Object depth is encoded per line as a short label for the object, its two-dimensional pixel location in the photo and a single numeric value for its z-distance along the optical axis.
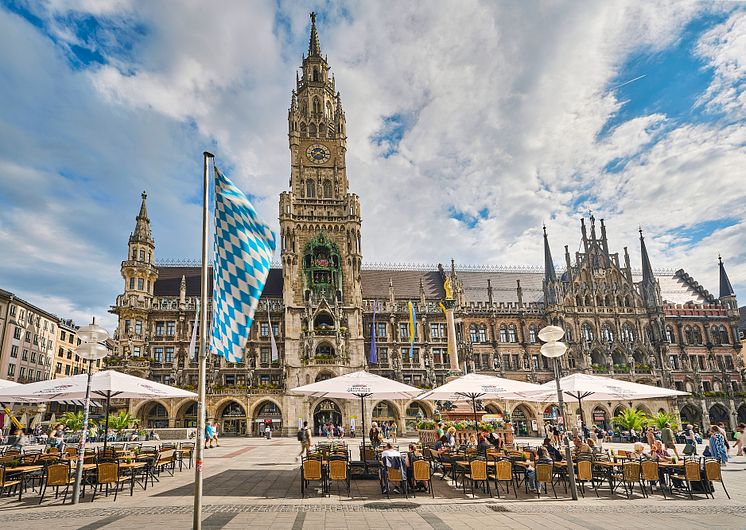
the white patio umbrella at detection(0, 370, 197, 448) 16.66
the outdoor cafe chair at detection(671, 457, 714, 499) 14.32
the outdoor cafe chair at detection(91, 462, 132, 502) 13.87
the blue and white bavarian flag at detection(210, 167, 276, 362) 10.23
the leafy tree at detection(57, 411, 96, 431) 37.34
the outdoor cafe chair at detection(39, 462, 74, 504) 13.39
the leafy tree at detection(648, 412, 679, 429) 37.97
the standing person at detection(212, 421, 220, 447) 34.77
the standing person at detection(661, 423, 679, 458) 21.52
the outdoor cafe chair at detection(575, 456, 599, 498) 15.15
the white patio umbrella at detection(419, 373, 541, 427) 19.55
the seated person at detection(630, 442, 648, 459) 16.66
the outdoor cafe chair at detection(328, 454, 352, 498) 14.20
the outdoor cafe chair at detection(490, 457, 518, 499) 14.37
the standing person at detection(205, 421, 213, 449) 33.28
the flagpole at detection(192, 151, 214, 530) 8.20
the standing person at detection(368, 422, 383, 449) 20.47
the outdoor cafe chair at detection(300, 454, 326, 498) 14.17
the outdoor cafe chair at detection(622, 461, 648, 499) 14.56
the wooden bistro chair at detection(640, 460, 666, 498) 14.52
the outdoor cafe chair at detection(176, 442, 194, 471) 21.13
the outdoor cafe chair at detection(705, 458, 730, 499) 14.27
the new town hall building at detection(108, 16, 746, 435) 53.25
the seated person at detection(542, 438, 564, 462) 17.16
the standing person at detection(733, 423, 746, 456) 25.51
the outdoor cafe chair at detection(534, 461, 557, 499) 14.41
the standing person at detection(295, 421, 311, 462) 19.29
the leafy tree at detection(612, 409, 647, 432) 39.69
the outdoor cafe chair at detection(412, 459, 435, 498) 14.12
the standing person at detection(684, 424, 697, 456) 19.79
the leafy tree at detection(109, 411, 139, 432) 37.12
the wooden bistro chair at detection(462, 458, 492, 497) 14.33
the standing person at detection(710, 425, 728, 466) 21.19
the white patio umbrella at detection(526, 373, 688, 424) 18.59
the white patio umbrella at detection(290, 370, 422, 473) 18.39
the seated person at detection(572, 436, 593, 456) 17.60
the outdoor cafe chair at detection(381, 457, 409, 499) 13.80
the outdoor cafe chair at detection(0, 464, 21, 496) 13.24
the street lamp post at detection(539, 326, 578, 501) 14.95
